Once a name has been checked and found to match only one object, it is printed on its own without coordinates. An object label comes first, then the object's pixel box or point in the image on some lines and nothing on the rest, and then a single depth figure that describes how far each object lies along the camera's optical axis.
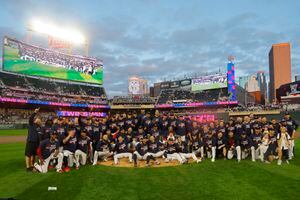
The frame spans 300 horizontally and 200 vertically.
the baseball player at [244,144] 9.80
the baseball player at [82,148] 9.03
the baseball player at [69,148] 8.66
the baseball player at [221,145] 10.02
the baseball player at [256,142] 9.55
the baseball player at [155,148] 9.57
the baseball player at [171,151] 9.54
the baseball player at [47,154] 7.96
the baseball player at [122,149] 9.74
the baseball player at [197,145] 10.30
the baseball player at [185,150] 9.45
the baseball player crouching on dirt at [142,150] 9.37
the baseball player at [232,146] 9.83
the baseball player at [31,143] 8.13
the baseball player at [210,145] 9.86
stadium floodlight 42.90
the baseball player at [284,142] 9.10
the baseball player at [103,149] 9.53
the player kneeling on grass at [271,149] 9.38
